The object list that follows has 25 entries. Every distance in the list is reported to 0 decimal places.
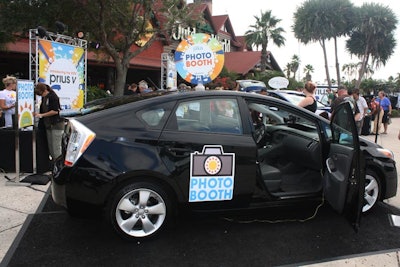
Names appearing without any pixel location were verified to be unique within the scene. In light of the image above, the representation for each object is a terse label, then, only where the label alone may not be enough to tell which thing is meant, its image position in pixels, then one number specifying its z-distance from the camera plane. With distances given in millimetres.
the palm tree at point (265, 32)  40531
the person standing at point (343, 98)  7105
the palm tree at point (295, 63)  75094
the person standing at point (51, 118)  5930
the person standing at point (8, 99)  7141
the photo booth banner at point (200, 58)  7809
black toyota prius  3324
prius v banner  8062
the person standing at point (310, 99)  6375
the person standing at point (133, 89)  11624
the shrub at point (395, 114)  26686
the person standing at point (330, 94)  16231
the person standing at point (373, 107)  13362
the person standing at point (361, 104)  10019
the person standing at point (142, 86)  11379
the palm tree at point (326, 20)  40125
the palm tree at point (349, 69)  88088
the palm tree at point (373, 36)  39188
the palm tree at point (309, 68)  86562
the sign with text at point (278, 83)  16625
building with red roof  16367
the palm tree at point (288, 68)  71656
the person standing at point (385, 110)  13523
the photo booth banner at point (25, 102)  5493
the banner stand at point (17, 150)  5457
